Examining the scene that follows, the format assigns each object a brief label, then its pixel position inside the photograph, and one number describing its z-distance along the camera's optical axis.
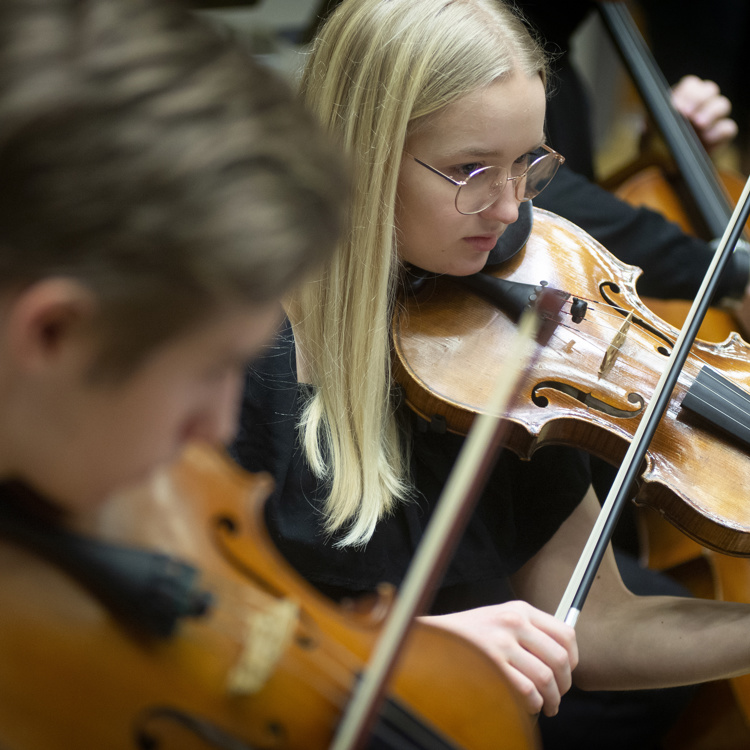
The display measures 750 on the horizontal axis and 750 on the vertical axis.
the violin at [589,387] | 1.97
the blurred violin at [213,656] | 1.67
